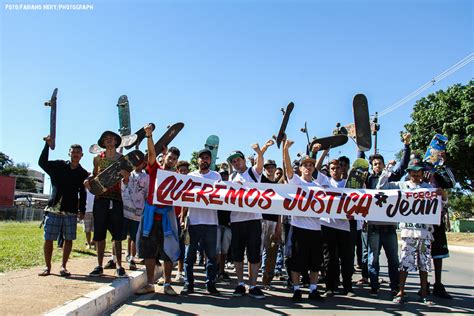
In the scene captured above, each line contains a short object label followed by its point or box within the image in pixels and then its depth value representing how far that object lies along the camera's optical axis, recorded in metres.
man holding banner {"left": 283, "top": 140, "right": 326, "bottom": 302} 6.00
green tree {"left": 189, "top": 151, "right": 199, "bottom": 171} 27.11
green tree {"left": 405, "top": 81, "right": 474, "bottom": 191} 25.53
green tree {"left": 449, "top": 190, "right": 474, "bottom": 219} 54.50
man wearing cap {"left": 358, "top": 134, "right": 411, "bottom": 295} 6.71
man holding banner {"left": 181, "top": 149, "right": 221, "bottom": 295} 6.26
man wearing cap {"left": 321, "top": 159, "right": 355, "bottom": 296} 6.62
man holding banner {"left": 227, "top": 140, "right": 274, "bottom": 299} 6.13
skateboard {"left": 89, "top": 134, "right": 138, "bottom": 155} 7.15
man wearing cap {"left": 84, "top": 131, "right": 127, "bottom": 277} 6.46
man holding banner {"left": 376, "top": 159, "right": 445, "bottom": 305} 6.02
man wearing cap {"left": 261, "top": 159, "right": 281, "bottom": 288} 7.00
